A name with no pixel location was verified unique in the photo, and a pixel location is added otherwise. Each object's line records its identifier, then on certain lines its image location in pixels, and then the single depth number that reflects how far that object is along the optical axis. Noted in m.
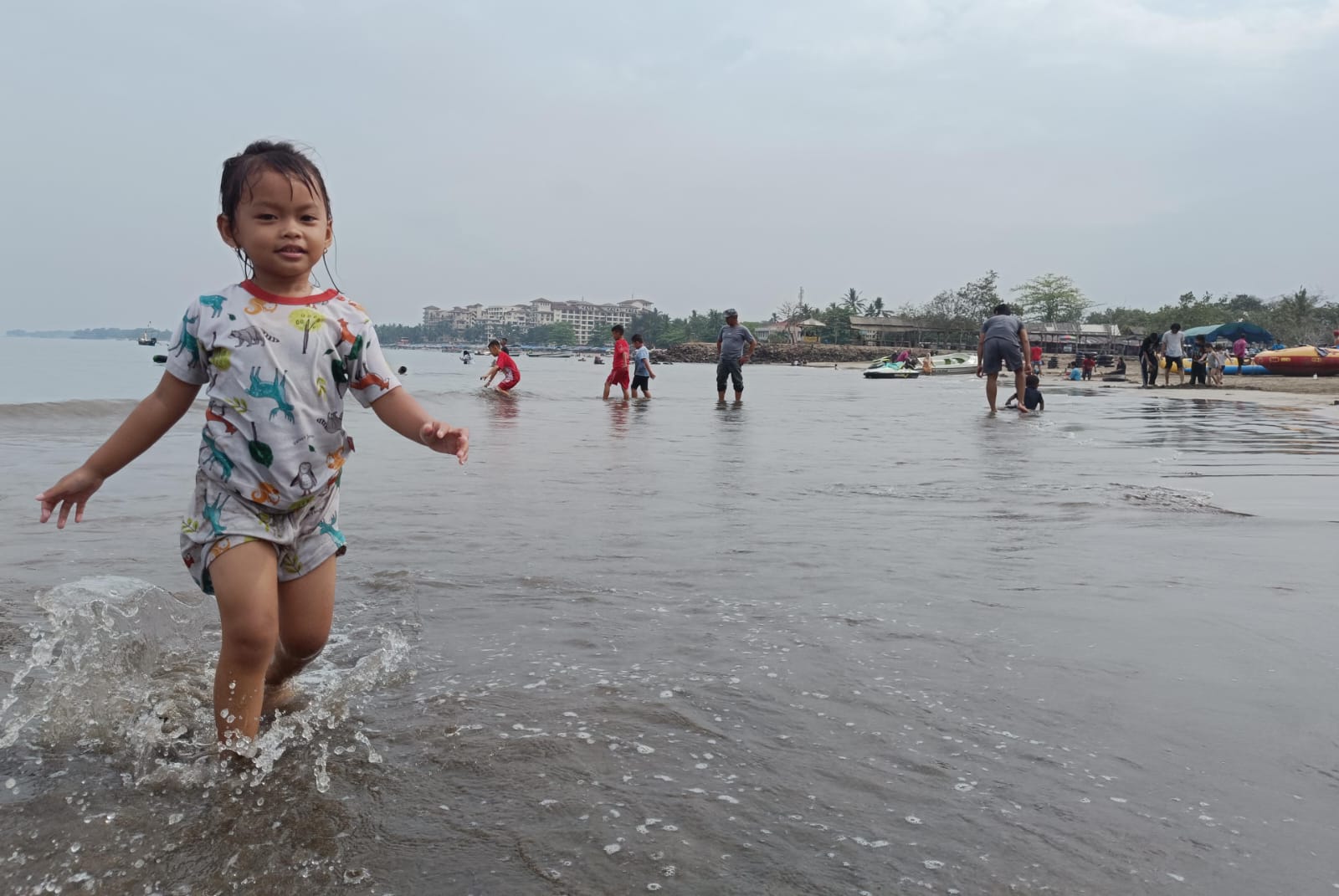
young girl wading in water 2.48
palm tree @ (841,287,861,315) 146.21
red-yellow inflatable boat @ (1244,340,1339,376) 29.05
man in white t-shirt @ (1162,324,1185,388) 23.94
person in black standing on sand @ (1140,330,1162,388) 26.03
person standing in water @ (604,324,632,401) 21.48
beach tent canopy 52.69
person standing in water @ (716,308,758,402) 18.14
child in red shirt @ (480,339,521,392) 23.25
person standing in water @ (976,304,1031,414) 15.15
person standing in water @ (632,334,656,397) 21.41
